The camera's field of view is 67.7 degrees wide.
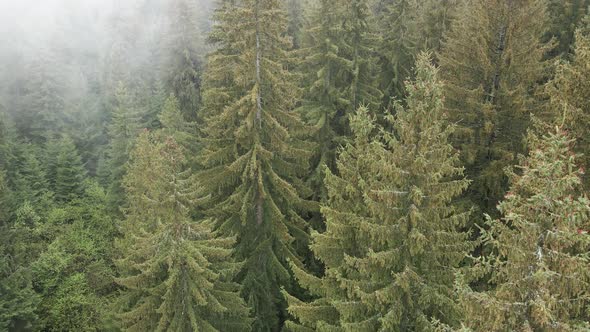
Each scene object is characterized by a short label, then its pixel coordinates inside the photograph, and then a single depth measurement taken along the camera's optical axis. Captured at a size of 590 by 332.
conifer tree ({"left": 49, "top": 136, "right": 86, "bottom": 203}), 36.44
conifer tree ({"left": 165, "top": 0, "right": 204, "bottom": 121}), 35.22
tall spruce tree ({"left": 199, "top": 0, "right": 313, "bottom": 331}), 15.87
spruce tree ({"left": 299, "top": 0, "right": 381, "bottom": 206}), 21.98
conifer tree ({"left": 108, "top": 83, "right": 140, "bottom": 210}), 31.28
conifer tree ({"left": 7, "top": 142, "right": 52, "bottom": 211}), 33.19
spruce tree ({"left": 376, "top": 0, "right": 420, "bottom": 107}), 25.98
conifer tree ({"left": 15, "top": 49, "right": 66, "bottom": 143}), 43.31
